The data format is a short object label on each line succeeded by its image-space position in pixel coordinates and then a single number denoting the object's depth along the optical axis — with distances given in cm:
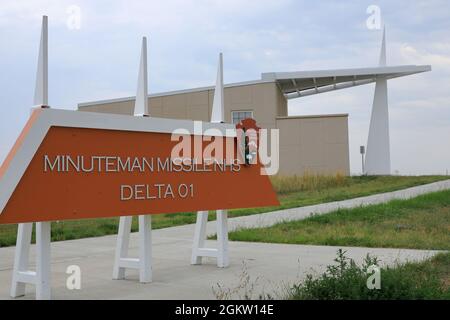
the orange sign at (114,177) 630
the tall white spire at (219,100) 939
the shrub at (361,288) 573
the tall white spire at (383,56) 3950
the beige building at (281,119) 3606
